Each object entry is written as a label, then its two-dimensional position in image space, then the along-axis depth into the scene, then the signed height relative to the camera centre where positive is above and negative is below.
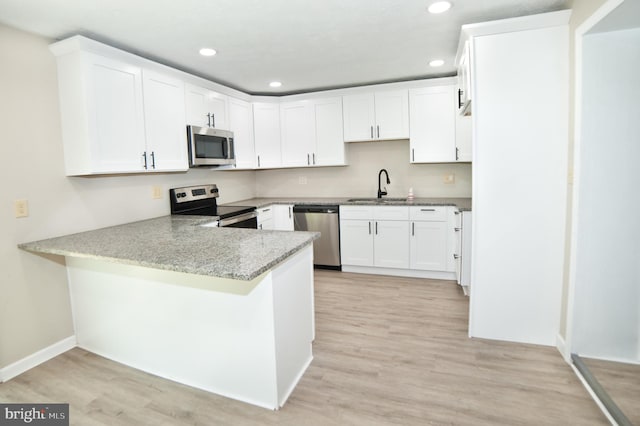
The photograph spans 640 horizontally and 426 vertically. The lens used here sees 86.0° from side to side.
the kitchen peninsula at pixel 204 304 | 1.82 -0.70
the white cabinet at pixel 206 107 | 3.39 +0.85
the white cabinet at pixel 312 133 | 4.44 +0.69
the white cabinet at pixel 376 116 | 4.13 +0.83
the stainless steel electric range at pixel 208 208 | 3.54 -0.23
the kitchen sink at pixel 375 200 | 4.20 -0.21
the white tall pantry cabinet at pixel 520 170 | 2.28 +0.06
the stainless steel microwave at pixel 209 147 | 3.38 +0.43
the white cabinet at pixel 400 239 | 3.90 -0.66
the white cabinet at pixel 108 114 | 2.45 +0.59
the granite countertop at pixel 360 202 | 3.86 -0.22
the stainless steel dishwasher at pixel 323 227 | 4.34 -0.54
